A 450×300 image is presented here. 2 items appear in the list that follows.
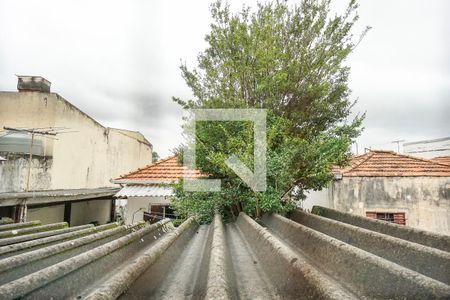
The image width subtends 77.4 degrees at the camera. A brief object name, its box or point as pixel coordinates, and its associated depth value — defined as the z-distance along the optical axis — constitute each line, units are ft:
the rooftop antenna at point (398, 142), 91.16
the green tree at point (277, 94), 16.75
